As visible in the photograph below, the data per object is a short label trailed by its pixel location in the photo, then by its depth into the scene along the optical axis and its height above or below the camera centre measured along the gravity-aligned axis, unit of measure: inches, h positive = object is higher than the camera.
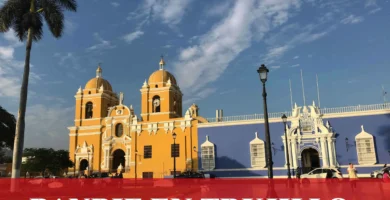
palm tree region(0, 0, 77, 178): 671.2 +294.6
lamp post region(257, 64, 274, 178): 450.0 +104.1
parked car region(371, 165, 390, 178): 877.7 -55.9
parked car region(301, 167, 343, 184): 761.0 -47.3
